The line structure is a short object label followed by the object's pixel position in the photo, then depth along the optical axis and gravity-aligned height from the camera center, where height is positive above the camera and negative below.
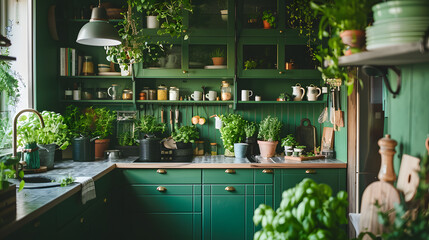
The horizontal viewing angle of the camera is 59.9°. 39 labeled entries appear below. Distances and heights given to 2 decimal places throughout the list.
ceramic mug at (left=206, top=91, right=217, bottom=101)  4.07 +0.24
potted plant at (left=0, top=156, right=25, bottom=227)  1.68 -0.37
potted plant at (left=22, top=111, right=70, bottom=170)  3.15 -0.16
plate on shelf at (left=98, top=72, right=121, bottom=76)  3.98 +0.47
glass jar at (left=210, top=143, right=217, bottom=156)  4.16 -0.35
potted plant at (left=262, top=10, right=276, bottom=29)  3.83 +1.01
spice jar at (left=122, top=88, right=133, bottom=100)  4.05 +0.25
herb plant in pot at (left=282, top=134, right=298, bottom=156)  3.88 -0.29
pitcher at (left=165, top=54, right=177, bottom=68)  3.89 +0.58
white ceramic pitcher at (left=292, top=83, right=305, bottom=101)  4.06 +0.27
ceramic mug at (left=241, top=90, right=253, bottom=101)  4.02 +0.23
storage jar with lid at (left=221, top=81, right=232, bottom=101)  4.07 +0.28
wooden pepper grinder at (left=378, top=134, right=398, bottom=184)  1.39 -0.16
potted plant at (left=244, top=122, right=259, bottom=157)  3.96 -0.24
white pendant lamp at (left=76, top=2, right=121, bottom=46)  2.85 +0.68
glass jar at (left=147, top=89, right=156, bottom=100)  4.07 +0.24
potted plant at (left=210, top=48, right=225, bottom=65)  3.88 +0.63
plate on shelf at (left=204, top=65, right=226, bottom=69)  3.86 +0.51
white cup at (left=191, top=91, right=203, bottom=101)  4.07 +0.24
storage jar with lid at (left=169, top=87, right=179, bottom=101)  4.04 +0.25
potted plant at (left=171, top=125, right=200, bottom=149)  3.90 -0.21
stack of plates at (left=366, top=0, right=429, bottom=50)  1.15 +0.30
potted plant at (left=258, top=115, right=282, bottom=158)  3.86 -0.21
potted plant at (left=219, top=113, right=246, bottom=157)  3.93 -0.16
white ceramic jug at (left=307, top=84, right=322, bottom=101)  4.02 +0.25
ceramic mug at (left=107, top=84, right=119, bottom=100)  4.05 +0.28
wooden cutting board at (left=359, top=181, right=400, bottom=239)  1.32 -0.32
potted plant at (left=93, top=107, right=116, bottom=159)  3.90 -0.13
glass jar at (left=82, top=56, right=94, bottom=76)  3.98 +0.54
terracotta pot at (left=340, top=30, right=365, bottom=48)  1.35 +0.29
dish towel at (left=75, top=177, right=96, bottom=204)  2.60 -0.51
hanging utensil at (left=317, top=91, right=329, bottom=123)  3.98 +0.01
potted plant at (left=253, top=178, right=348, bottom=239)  1.17 -0.32
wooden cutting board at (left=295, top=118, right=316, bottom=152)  4.12 -0.21
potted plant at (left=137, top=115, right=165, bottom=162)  3.67 -0.31
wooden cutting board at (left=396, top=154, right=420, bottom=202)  1.30 -0.22
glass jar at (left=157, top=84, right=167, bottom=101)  4.04 +0.26
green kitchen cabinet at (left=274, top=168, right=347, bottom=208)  3.51 -0.57
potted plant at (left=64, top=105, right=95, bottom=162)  3.61 -0.15
